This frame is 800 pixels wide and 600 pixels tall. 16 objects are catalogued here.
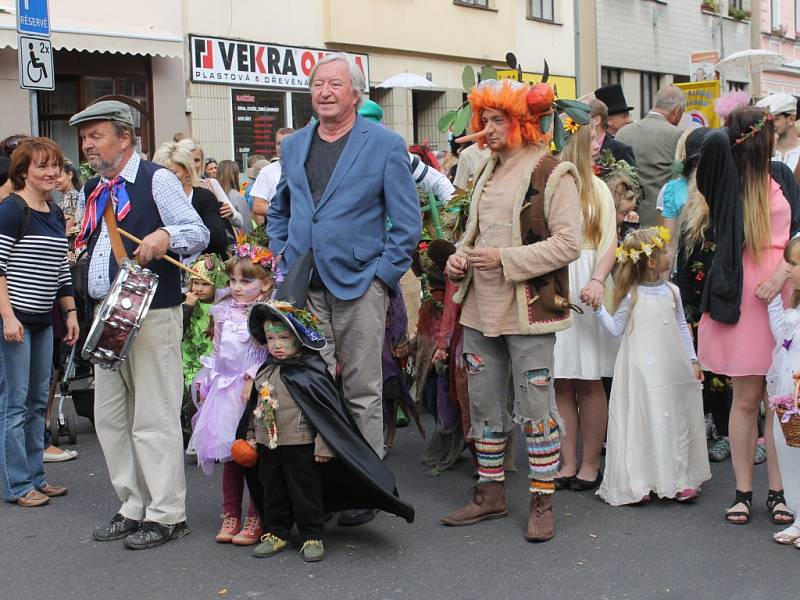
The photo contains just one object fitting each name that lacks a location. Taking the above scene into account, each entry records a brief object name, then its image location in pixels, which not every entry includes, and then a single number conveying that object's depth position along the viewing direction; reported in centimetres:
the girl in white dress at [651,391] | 580
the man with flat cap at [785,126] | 711
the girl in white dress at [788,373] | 507
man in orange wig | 518
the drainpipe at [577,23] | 2594
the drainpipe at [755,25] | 3406
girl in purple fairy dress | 525
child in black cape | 499
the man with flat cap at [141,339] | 523
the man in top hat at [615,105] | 958
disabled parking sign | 965
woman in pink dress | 546
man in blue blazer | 528
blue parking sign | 959
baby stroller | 752
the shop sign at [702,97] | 1347
